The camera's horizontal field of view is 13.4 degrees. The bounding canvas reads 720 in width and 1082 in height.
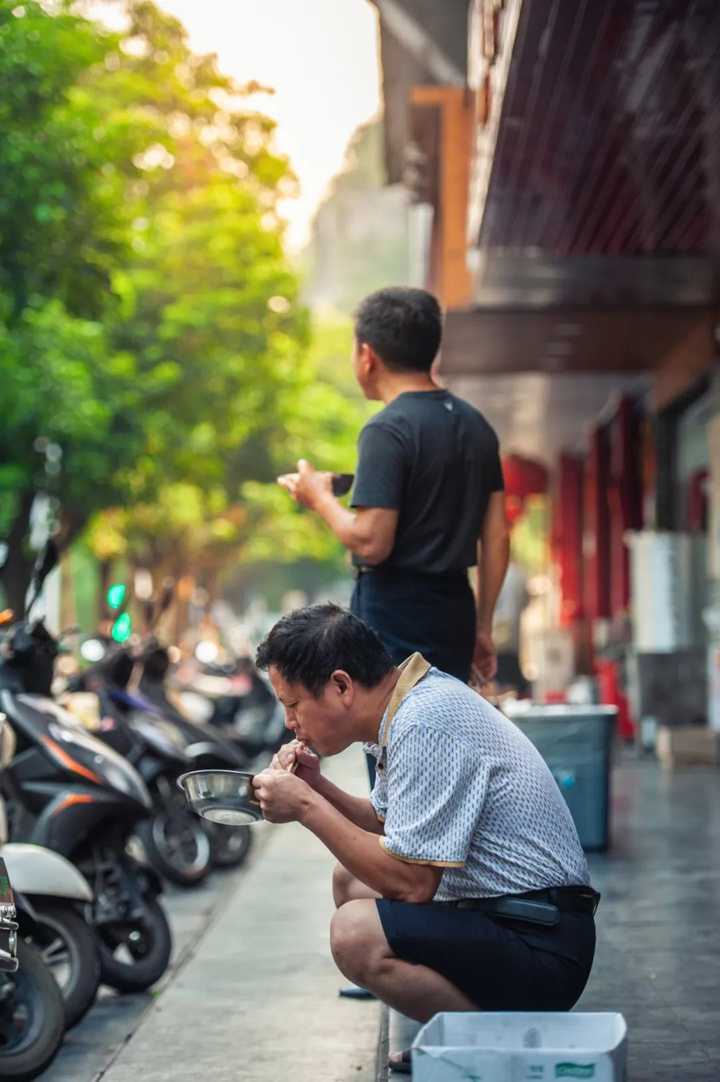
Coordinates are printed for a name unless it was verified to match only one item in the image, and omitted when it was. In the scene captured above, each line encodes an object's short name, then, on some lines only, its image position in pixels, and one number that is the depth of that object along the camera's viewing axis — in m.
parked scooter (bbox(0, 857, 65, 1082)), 8.45
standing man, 8.50
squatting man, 6.21
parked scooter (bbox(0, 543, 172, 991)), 10.62
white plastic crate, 5.28
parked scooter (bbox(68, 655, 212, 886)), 14.93
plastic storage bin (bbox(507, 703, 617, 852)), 14.35
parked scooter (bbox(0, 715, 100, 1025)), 9.12
